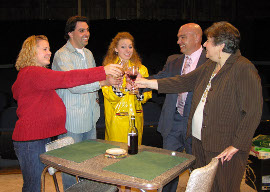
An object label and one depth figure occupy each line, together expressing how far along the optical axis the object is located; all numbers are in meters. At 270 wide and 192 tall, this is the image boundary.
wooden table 1.43
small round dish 1.81
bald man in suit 2.67
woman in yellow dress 2.70
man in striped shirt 2.48
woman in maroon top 2.01
